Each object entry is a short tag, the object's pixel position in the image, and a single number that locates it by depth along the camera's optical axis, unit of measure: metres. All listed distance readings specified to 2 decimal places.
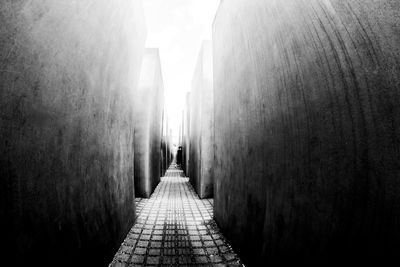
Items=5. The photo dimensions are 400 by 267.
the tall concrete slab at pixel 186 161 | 13.56
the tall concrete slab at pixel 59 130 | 1.31
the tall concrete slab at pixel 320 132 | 1.12
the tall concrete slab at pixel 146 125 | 6.84
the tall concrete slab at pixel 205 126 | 6.99
